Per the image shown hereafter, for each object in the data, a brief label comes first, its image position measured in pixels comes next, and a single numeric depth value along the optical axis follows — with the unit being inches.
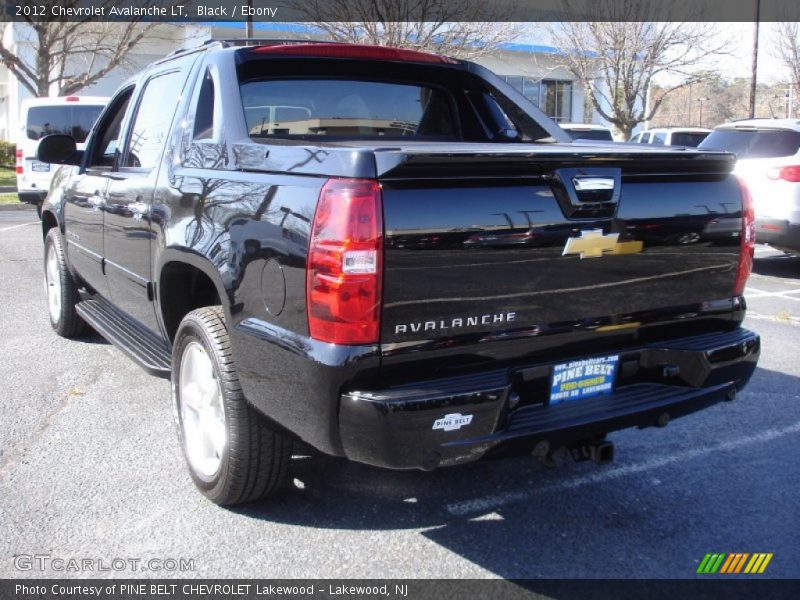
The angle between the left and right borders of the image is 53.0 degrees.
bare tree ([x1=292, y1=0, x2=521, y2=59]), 654.5
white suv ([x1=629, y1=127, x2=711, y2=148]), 753.0
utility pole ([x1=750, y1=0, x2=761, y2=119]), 1043.3
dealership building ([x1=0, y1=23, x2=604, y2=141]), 1089.4
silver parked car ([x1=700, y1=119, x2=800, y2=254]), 365.7
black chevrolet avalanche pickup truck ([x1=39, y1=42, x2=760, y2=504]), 103.3
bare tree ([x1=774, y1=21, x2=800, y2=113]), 1147.9
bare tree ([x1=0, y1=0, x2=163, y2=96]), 873.5
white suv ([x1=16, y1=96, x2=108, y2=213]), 540.1
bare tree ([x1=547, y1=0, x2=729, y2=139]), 970.7
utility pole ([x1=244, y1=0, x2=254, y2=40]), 792.5
